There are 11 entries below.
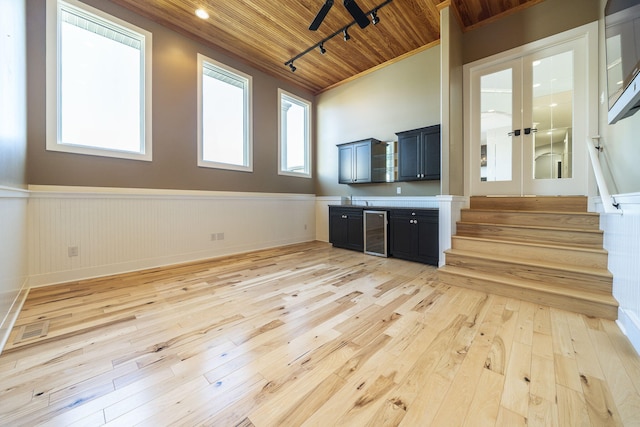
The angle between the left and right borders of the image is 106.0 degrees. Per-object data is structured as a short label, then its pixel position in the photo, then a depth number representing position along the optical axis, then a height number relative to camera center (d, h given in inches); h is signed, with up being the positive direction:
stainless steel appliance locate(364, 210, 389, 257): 154.6 -13.6
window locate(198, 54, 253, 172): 151.6 +64.1
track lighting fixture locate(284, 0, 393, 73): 96.2 +99.8
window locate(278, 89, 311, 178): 201.9 +67.5
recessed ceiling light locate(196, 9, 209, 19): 125.0 +104.2
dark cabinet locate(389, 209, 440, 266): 132.8 -13.0
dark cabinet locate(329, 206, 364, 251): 171.9 -11.5
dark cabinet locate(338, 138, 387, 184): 176.6 +38.8
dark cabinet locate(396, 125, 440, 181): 143.6 +36.7
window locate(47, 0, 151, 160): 105.9 +62.1
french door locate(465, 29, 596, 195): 115.6 +47.5
